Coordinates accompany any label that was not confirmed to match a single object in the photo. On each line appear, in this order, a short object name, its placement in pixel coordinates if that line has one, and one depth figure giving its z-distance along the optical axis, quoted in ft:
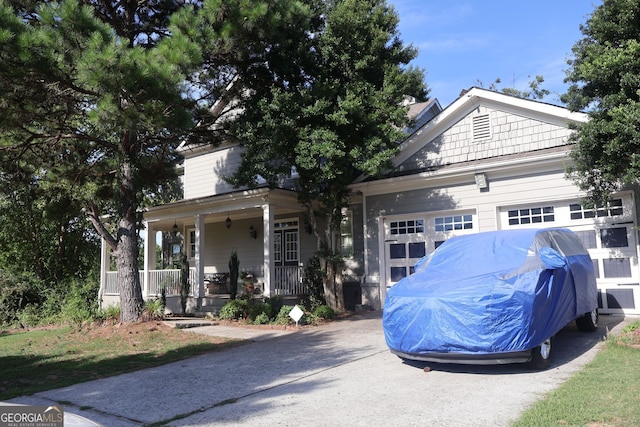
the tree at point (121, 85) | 29.76
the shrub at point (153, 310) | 41.68
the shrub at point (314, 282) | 47.96
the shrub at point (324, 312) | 41.70
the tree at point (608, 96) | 27.55
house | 36.70
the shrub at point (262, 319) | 42.09
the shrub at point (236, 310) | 44.83
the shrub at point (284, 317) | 41.27
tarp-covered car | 20.03
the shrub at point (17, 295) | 55.21
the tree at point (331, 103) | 39.45
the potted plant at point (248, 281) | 56.65
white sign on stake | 38.76
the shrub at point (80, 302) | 45.03
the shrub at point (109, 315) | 43.21
